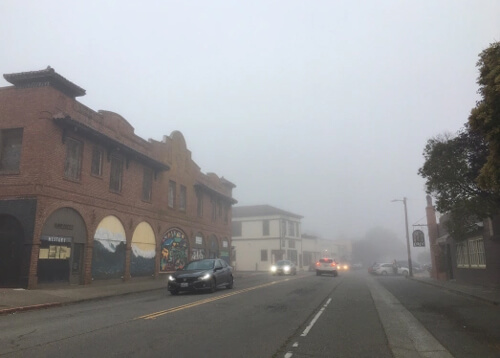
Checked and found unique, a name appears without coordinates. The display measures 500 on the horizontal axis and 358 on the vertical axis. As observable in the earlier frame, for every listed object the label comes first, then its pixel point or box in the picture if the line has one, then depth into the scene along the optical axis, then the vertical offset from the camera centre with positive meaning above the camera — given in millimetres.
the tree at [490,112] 8641 +3051
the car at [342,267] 67500 -702
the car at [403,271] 49384 -983
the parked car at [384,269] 49594 -767
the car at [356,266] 89212 -752
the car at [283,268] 41156 -501
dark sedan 17906 -582
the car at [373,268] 50497 -654
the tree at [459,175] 14906 +3014
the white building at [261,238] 65750 +3789
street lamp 42781 +2692
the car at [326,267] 37156 -376
